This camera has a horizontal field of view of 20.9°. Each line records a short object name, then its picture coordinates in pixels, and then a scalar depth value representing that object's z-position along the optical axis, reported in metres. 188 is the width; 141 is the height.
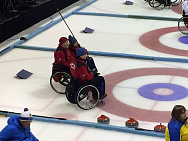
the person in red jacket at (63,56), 9.73
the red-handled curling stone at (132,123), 8.33
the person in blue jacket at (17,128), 6.16
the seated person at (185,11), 12.74
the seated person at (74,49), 9.54
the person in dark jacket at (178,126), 5.97
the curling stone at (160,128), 8.05
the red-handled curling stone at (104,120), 8.51
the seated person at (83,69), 8.94
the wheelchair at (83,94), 8.96
